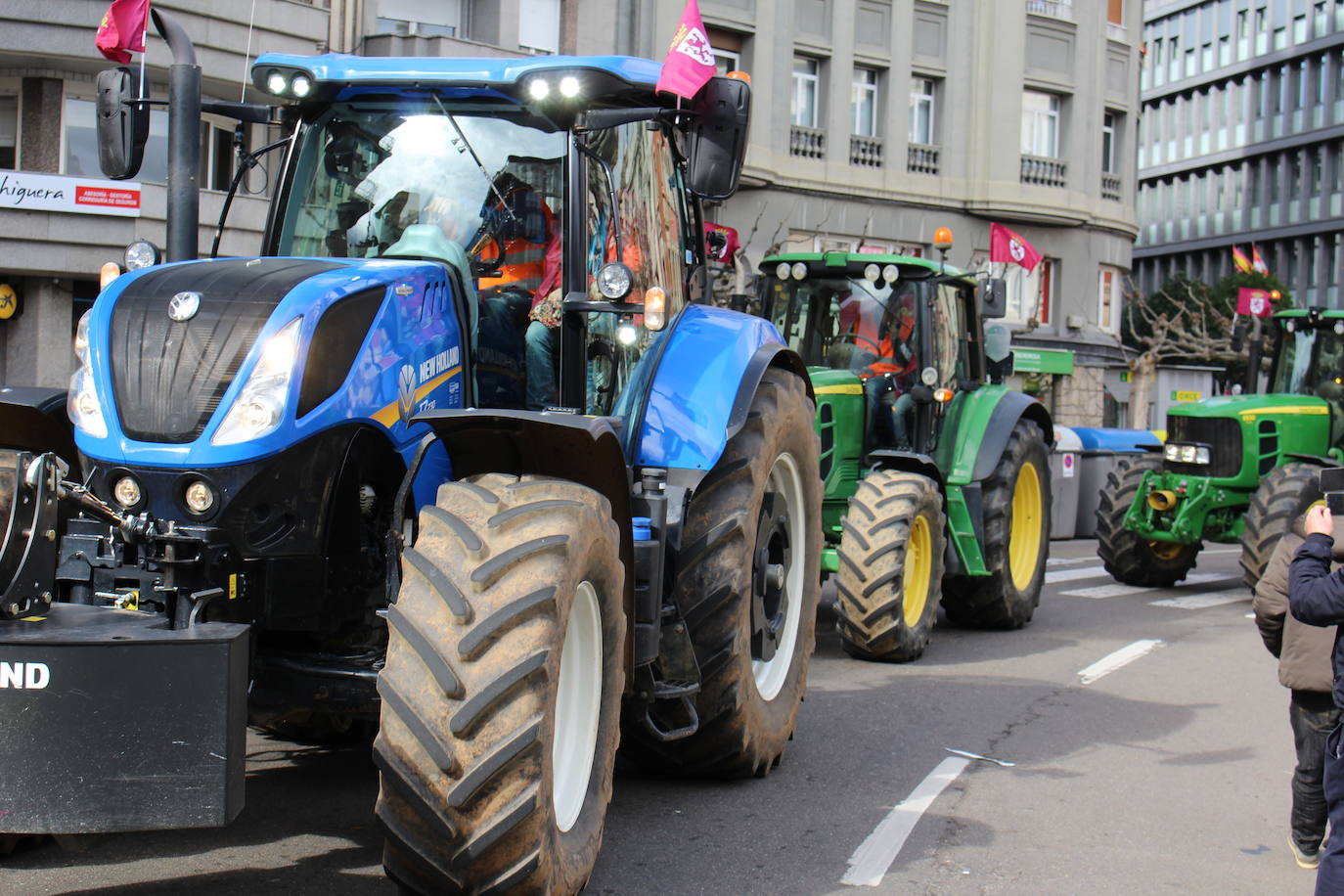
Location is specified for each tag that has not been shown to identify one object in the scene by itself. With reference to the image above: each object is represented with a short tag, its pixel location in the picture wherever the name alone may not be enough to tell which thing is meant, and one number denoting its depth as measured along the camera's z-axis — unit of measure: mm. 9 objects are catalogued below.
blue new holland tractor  3984
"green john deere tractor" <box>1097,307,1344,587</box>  14336
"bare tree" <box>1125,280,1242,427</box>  40031
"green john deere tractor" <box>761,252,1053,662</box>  10664
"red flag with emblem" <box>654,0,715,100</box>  5469
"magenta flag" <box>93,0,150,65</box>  6391
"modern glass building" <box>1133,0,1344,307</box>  65688
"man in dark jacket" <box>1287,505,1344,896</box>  4383
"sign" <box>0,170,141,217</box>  20781
